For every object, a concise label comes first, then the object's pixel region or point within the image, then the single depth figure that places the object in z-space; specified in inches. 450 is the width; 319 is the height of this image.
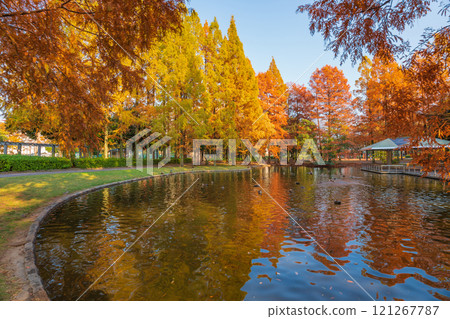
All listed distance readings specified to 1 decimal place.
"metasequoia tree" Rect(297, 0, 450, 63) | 215.6
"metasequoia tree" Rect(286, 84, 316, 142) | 1792.6
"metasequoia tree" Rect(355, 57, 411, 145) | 1475.1
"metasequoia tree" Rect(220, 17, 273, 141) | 1378.0
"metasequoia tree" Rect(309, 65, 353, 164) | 1748.3
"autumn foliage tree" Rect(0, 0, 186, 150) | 181.9
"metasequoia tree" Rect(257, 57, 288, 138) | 1806.1
